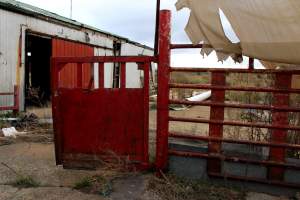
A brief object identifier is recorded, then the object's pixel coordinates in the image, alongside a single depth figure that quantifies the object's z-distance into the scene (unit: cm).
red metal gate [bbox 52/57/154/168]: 362
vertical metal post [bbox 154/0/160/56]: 360
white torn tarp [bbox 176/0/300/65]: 290
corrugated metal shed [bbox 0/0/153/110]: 834
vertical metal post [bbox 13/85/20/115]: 800
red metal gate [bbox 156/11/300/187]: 322
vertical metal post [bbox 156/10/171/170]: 346
